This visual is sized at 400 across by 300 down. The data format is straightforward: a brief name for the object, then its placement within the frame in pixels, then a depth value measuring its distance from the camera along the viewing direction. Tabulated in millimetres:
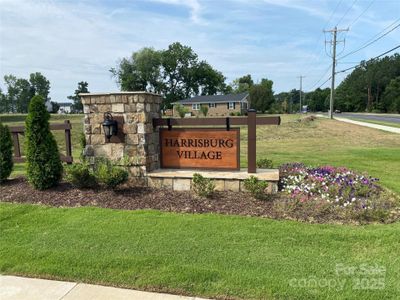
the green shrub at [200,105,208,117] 49656
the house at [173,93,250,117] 58844
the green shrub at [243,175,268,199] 4520
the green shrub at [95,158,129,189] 4953
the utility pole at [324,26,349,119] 35475
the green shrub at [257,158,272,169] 6008
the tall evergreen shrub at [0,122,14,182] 5914
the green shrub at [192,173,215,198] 4742
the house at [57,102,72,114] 100812
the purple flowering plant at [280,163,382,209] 4430
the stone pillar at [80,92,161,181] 5371
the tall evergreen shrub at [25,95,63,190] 5262
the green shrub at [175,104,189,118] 37506
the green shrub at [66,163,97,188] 5125
